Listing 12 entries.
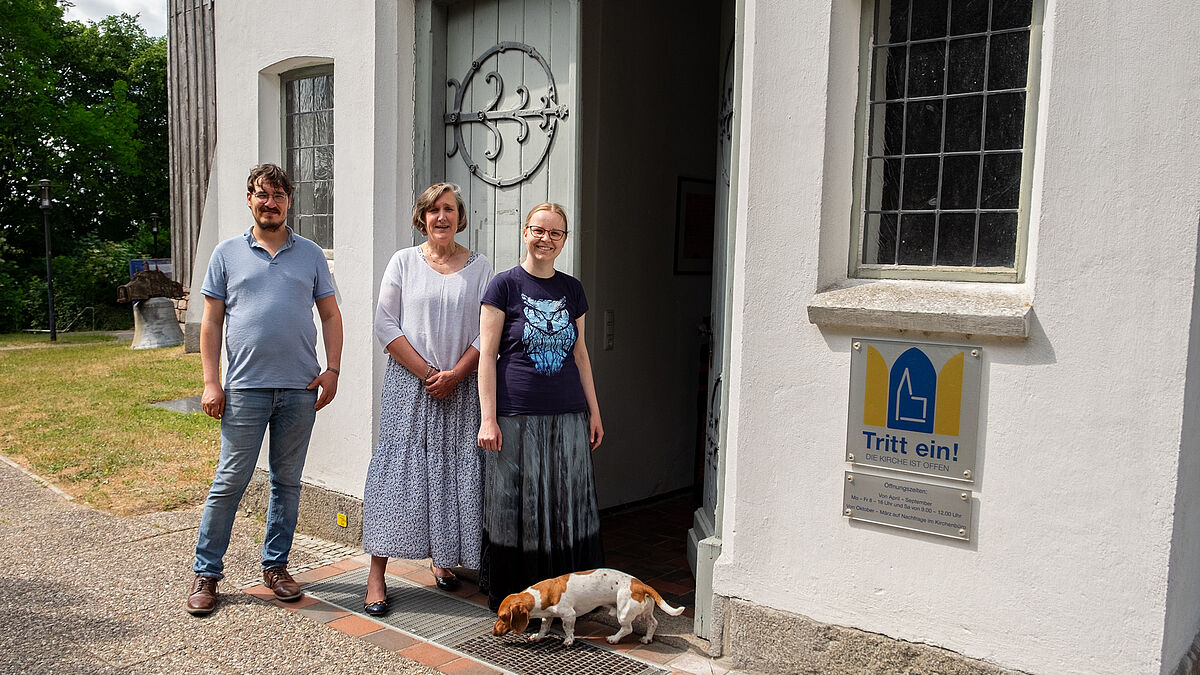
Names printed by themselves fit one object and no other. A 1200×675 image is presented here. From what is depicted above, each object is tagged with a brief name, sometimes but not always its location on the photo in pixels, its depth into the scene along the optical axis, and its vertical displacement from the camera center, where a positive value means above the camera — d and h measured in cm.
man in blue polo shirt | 437 -56
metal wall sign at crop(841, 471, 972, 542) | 331 -90
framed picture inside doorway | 636 +17
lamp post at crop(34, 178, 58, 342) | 1952 +51
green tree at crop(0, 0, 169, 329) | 2427 +253
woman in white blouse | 431 -78
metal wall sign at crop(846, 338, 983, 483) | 328 -54
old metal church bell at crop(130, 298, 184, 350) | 1708 -167
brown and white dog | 390 -147
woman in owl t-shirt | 413 -79
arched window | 580 +56
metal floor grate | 384 -172
